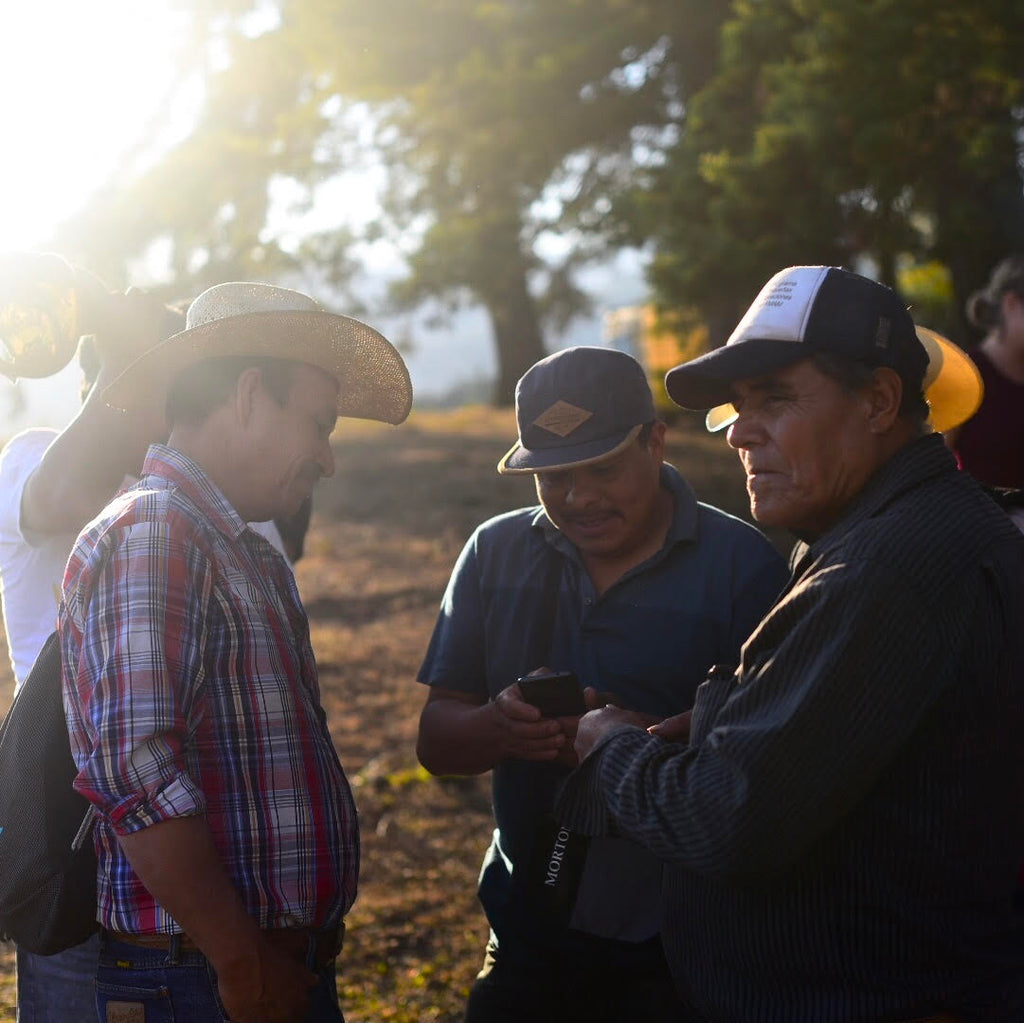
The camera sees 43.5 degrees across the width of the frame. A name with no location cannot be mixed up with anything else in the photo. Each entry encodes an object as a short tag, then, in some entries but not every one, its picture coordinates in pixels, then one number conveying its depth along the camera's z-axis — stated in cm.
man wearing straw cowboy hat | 212
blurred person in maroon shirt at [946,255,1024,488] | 429
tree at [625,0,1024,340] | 879
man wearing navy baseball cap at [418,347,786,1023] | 288
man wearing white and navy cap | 188
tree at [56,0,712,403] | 1189
